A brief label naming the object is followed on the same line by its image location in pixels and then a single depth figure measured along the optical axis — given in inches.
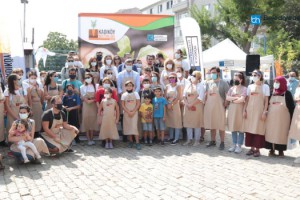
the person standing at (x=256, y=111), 277.7
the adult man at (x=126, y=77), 337.7
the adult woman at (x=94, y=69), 357.1
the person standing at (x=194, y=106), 321.1
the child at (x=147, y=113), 318.0
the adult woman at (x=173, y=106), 329.7
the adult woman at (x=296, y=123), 259.6
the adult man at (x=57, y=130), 275.6
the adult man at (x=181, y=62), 373.4
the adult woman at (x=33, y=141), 245.9
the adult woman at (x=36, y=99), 318.7
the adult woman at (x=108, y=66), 350.9
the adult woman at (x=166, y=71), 347.3
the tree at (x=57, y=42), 3078.2
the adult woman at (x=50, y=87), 323.9
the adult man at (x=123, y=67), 364.8
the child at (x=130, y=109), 314.3
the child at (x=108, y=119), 309.3
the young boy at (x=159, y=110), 321.4
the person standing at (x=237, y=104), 289.9
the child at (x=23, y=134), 247.0
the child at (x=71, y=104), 317.1
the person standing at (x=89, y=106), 321.7
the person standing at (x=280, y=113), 270.1
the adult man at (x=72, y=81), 328.5
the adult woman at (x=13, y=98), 290.7
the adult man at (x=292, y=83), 513.7
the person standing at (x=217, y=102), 307.7
